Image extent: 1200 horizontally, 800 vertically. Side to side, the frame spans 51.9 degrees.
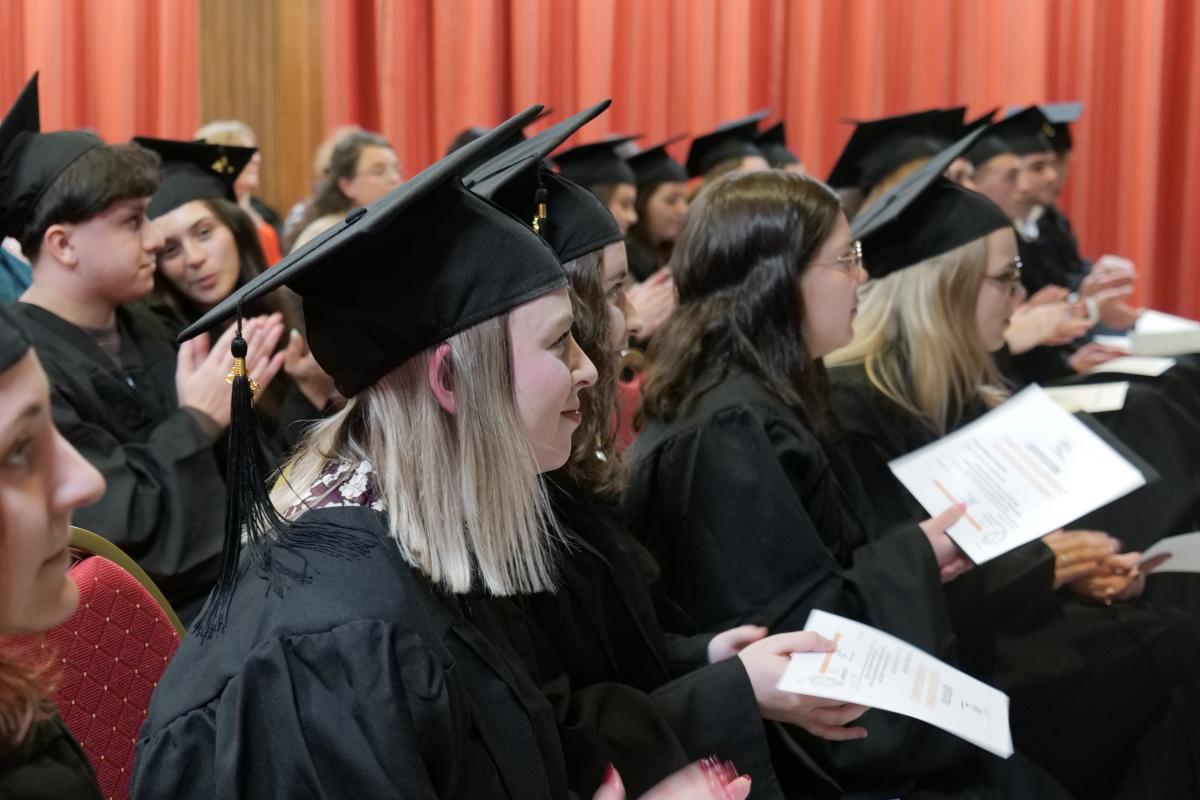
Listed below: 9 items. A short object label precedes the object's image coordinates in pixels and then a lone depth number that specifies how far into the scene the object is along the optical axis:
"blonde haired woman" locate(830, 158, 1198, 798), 2.53
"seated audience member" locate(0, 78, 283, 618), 2.69
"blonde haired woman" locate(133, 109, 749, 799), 1.23
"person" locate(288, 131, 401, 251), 5.37
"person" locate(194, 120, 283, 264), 5.41
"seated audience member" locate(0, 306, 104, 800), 0.98
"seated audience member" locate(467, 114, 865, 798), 1.85
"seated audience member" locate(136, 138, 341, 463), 3.38
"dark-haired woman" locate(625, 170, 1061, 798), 2.26
